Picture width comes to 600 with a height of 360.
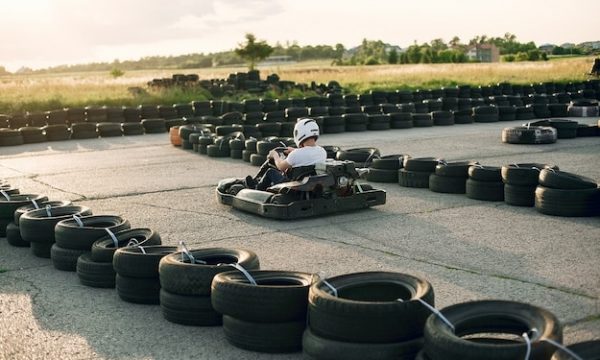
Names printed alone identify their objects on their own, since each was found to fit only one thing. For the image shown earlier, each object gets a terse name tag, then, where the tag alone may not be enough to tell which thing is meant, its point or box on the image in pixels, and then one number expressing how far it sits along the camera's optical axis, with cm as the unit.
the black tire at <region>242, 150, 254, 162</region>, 1323
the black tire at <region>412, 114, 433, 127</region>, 1981
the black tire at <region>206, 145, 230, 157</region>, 1419
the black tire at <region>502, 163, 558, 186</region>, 836
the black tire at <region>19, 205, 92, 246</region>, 675
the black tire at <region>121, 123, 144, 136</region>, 2009
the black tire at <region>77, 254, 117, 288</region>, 576
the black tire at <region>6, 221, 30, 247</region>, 739
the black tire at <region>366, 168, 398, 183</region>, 1032
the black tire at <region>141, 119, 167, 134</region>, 2047
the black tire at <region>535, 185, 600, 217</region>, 764
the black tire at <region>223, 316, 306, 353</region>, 430
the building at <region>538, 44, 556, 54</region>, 11211
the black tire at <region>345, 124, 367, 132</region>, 1902
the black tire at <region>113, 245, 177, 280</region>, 530
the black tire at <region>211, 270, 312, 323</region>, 426
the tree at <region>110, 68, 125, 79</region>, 8069
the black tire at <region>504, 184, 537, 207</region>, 834
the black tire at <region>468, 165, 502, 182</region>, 880
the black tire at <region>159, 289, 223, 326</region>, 479
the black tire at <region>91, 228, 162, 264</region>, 584
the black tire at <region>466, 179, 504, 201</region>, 877
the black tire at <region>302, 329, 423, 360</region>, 383
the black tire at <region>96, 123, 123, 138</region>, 1988
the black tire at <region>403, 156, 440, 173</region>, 985
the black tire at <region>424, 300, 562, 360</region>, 337
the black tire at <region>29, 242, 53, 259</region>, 684
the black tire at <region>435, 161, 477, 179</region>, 930
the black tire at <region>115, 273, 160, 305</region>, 530
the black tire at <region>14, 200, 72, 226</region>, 745
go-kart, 788
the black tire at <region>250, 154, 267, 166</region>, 1239
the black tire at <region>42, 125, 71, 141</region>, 1911
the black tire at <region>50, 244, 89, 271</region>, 625
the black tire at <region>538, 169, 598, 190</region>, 778
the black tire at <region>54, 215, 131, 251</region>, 624
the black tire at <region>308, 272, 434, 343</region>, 385
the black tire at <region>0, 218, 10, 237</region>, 788
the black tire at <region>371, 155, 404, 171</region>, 1036
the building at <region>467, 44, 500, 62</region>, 14662
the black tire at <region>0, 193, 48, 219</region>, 789
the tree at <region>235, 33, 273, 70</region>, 5812
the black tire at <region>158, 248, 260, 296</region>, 482
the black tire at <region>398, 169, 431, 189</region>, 981
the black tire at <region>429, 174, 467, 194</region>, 932
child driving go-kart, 781
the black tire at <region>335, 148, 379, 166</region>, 1087
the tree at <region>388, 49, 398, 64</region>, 9919
